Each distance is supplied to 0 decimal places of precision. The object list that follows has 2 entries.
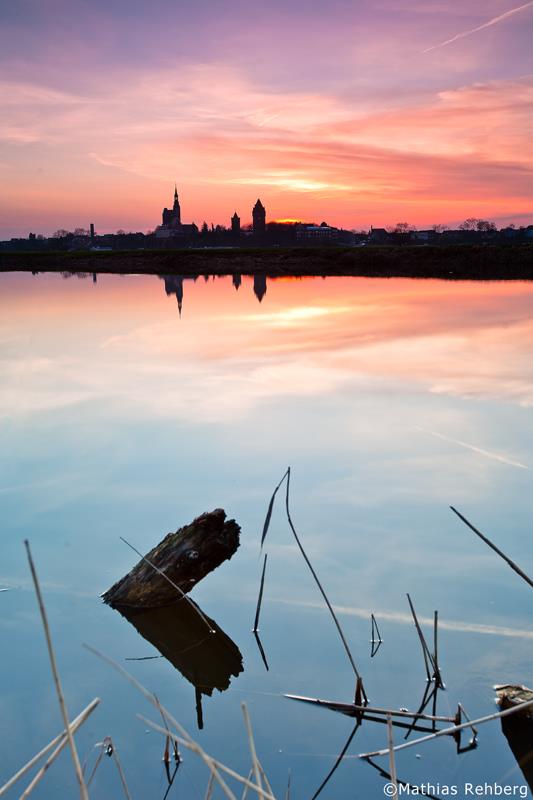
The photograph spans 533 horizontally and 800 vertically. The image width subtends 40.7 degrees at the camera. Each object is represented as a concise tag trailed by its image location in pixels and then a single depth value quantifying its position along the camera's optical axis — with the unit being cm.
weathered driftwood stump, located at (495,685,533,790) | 447
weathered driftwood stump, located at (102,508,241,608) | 650
